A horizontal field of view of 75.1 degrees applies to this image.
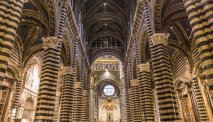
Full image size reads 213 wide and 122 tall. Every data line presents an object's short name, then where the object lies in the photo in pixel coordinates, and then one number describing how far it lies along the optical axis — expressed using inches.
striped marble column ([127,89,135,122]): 665.9
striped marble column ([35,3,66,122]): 312.5
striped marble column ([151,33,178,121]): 299.1
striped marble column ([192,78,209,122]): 484.9
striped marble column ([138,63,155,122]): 442.0
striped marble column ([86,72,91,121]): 783.1
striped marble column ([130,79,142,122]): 591.4
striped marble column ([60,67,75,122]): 450.6
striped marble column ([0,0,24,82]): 199.6
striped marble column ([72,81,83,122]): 616.3
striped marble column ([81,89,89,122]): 724.7
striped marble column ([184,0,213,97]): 175.0
